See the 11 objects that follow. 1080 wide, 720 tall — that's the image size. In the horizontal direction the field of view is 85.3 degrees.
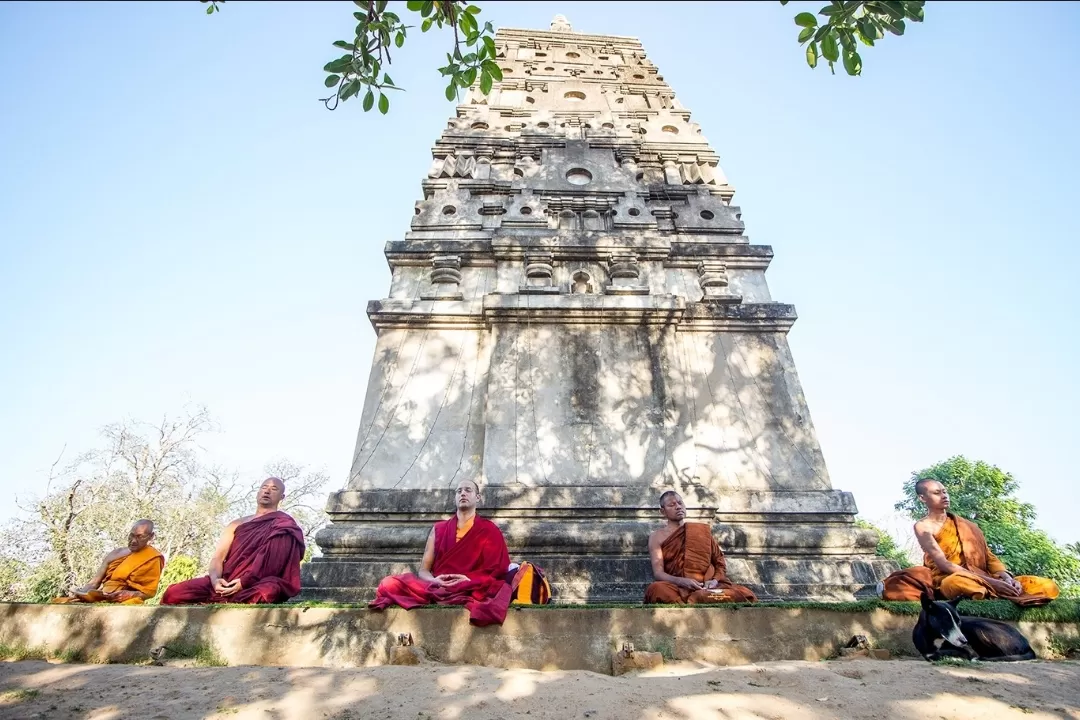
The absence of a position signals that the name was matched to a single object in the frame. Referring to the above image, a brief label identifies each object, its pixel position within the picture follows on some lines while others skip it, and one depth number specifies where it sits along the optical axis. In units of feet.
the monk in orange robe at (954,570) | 14.52
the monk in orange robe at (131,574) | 16.88
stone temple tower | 20.13
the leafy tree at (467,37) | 9.42
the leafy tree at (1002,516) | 53.31
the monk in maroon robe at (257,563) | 15.62
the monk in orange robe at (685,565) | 15.51
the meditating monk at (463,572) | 13.04
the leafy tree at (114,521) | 52.85
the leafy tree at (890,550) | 72.26
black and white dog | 11.61
